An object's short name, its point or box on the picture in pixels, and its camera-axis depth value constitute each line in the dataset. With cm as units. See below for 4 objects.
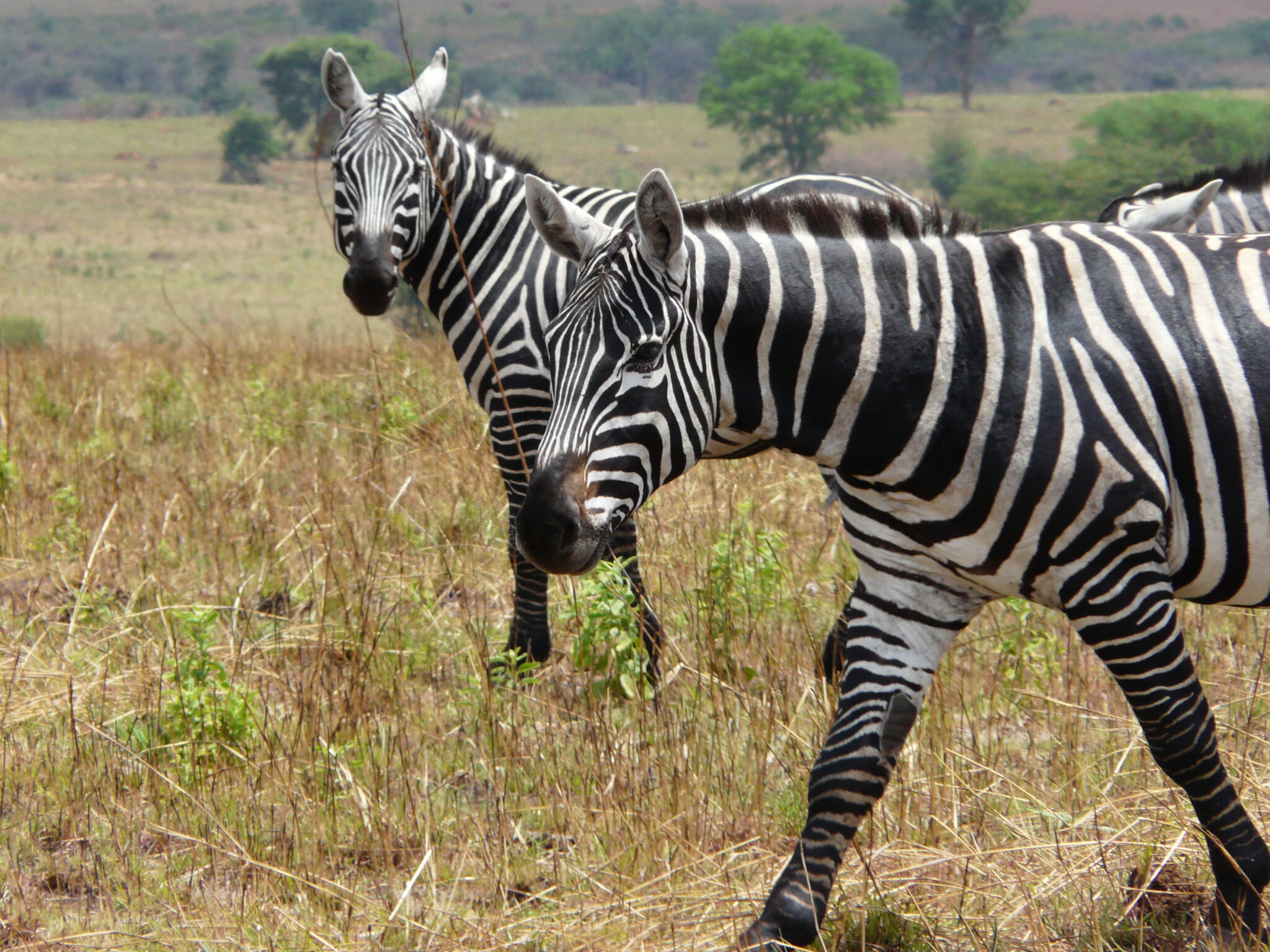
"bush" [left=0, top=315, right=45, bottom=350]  2843
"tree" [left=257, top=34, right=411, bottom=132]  14250
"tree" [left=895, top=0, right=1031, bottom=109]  18575
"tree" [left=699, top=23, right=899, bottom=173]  15650
